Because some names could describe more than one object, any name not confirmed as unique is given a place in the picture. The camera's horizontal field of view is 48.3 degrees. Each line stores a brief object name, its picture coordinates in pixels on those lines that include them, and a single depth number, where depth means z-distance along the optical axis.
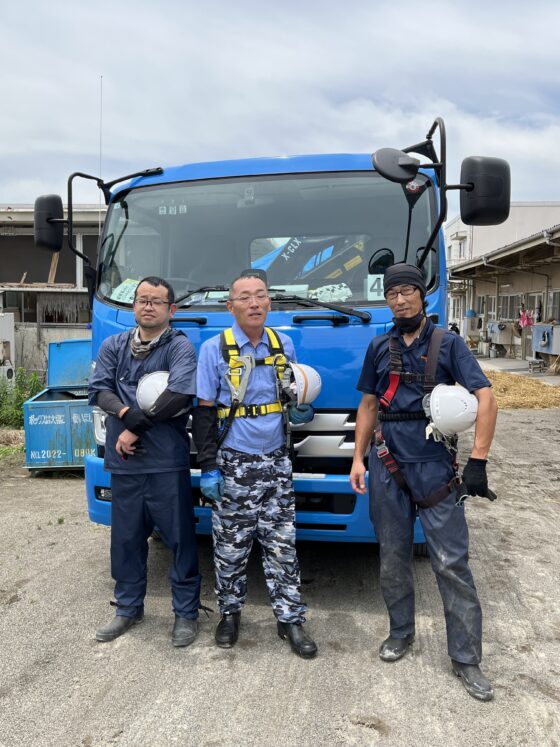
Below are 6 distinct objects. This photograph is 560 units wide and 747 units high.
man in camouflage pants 3.13
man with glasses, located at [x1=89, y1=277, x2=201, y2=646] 3.22
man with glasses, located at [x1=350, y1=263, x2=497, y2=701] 2.85
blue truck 3.41
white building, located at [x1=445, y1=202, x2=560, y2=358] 19.11
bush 8.76
